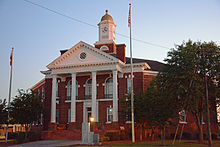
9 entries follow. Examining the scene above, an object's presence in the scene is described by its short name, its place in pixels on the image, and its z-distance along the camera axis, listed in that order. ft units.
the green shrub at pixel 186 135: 117.19
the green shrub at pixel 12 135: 135.01
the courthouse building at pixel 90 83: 118.52
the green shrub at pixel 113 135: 99.19
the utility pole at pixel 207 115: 68.08
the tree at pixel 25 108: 105.60
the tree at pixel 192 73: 83.51
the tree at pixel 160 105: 82.38
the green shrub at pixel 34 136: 107.34
